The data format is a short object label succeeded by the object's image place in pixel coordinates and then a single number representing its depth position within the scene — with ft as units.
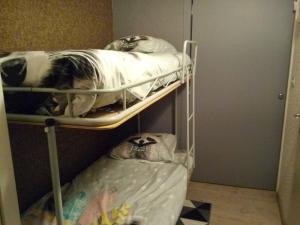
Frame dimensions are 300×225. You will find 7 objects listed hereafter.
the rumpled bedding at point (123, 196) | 5.38
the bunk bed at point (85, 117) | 3.31
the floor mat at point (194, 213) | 7.86
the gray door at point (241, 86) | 8.48
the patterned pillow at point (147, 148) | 8.00
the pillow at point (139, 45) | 7.64
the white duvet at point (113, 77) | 3.27
